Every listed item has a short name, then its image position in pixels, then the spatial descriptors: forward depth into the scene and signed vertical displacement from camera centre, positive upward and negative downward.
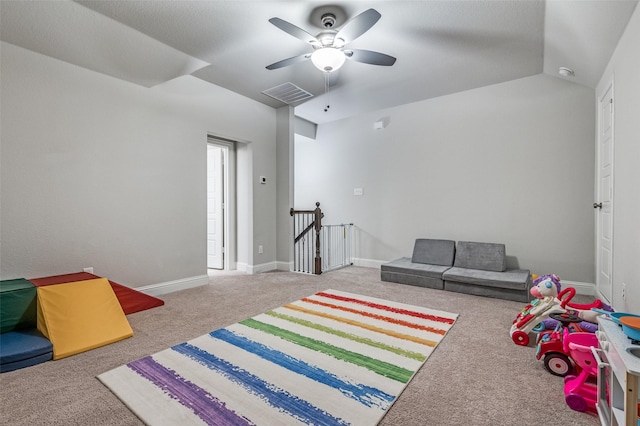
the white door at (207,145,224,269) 5.05 +0.07
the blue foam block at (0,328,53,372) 1.90 -0.93
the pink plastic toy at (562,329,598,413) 1.52 -0.92
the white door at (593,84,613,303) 2.85 +0.11
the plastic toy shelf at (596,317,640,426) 1.10 -0.67
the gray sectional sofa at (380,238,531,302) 3.45 -0.80
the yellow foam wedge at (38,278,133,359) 2.15 -0.84
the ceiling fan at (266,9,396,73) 2.43 +1.43
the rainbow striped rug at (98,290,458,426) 1.52 -1.03
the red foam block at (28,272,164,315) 2.63 -0.84
